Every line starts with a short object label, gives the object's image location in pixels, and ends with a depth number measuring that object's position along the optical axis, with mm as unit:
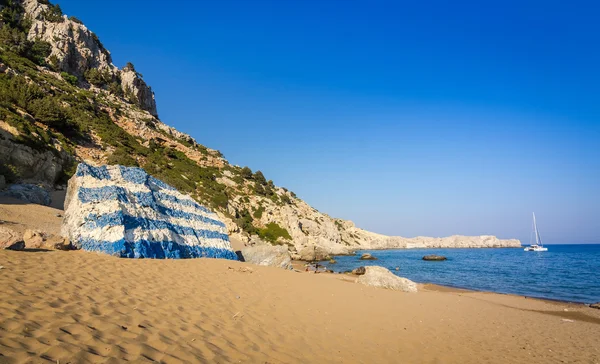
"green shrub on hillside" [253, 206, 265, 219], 48428
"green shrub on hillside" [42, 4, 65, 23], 56344
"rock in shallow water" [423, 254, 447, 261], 57250
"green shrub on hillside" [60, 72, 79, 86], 48859
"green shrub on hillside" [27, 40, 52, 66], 45781
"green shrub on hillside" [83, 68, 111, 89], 56656
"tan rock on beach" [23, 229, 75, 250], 9656
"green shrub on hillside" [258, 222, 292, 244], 44409
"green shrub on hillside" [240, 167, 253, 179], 61775
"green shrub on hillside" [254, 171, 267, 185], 64250
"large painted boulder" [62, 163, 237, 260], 11562
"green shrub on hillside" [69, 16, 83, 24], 62175
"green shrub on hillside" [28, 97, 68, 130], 28922
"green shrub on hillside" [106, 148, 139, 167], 32388
